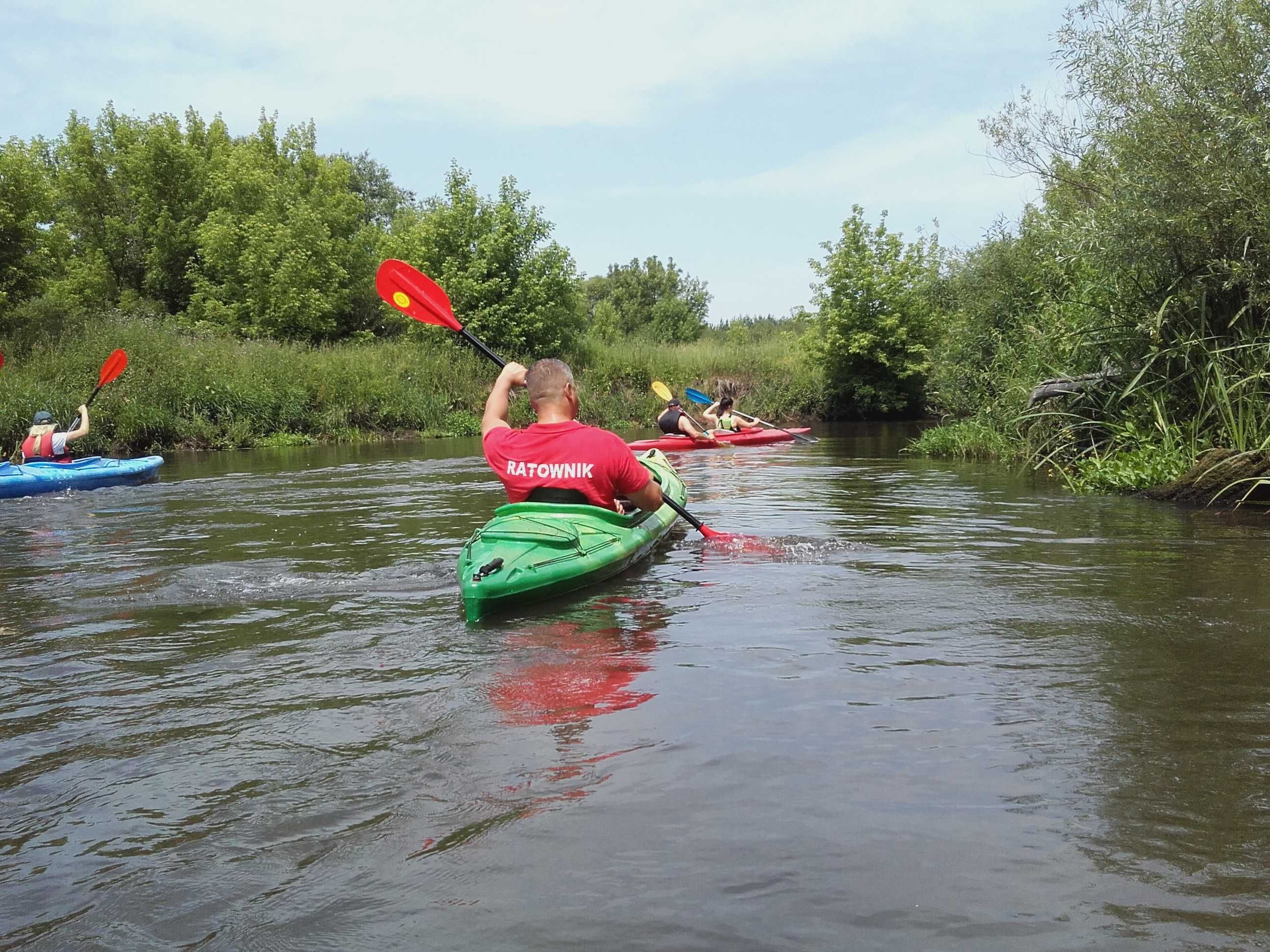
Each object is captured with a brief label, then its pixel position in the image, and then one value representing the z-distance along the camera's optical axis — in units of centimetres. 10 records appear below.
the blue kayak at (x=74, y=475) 1138
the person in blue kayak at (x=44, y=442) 1242
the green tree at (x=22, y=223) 2277
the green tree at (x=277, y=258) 3419
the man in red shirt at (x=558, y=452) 575
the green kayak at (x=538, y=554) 512
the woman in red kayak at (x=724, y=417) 1862
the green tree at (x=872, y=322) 3067
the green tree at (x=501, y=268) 3312
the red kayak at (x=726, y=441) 1633
